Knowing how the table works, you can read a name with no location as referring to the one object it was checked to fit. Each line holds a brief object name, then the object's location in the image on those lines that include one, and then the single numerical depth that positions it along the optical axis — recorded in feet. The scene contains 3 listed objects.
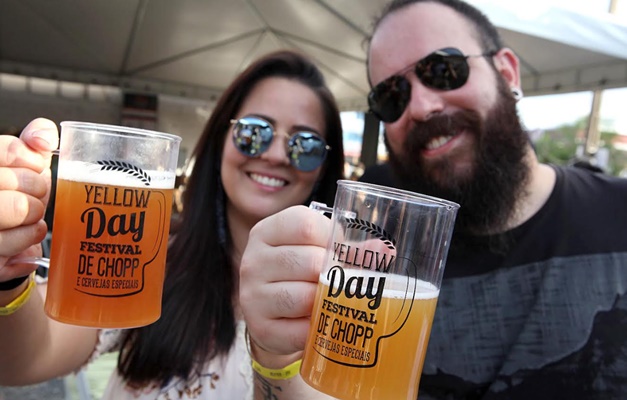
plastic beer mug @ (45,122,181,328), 0.97
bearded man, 1.08
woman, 1.62
